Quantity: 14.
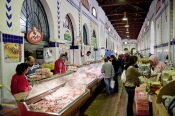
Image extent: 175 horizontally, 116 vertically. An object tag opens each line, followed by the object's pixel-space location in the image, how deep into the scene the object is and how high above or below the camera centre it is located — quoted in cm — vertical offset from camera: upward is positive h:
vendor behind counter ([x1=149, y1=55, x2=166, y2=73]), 515 -32
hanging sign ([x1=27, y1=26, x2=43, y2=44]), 580 +69
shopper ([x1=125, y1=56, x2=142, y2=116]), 475 -68
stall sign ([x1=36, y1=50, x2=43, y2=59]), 744 +4
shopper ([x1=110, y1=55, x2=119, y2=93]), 872 -53
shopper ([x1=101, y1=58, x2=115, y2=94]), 784 -76
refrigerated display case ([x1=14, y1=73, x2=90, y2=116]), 315 -102
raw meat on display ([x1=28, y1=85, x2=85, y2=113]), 341 -106
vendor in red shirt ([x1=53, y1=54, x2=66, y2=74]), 636 -42
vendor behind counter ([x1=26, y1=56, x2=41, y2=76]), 488 -40
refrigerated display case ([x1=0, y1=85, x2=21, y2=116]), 233 -71
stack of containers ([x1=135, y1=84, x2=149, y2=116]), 498 -142
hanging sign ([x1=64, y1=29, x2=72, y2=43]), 838 +96
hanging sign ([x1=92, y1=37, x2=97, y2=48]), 1448 +112
